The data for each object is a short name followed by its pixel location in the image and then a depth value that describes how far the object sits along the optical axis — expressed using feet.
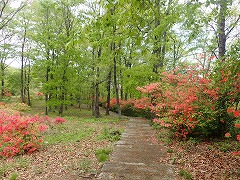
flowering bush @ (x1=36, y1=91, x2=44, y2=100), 103.53
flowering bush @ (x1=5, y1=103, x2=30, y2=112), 52.08
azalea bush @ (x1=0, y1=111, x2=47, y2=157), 21.89
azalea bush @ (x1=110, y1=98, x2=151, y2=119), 65.51
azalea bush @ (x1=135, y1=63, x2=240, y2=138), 20.08
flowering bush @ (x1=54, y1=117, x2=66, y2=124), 40.53
